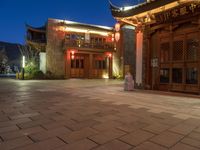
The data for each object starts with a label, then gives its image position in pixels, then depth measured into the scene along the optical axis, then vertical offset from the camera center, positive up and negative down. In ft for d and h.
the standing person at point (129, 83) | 29.94 -2.04
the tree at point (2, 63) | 102.75 +4.92
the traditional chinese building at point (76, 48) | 65.62 +8.66
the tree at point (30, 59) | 63.26 +5.22
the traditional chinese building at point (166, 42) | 24.85 +4.61
